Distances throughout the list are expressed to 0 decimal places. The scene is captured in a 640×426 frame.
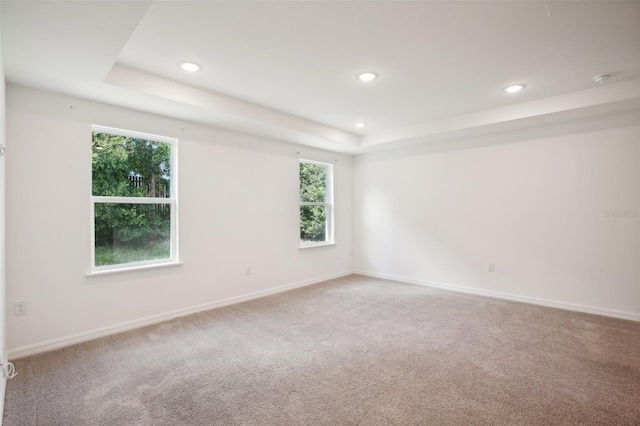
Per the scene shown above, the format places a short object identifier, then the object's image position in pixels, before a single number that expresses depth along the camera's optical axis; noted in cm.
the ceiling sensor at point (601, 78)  299
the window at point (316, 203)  536
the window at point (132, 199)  321
